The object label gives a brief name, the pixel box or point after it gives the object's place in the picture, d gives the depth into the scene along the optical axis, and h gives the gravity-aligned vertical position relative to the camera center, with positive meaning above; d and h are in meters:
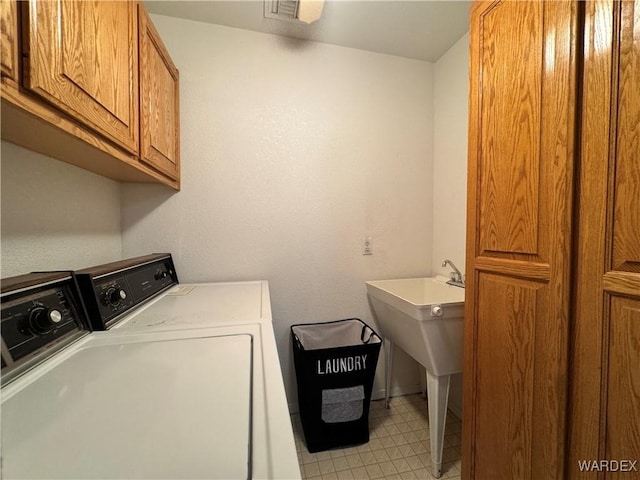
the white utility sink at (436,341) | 1.31 -0.55
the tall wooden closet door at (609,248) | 0.67 -0.03
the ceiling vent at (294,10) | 1.38 +1.28
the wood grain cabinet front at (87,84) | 0.56 +0.42
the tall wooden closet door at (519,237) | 0.81 -0.01
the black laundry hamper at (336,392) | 1.45 -0.89
